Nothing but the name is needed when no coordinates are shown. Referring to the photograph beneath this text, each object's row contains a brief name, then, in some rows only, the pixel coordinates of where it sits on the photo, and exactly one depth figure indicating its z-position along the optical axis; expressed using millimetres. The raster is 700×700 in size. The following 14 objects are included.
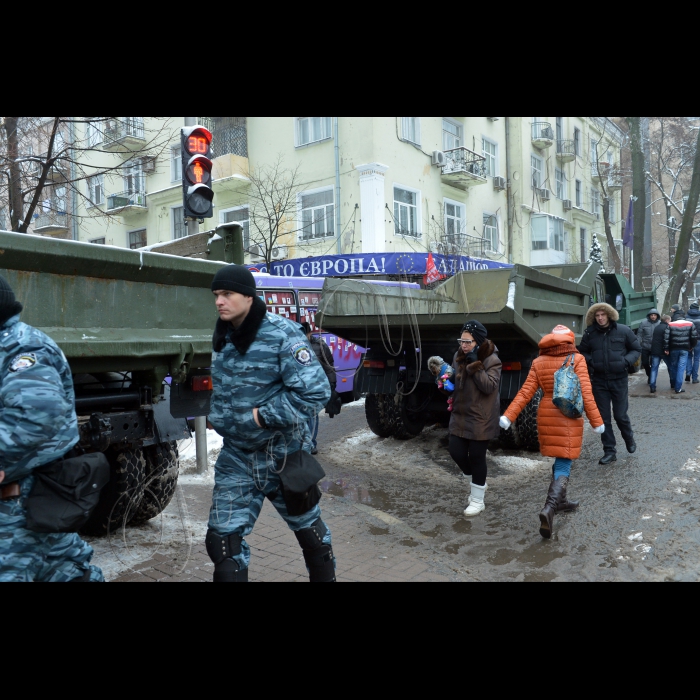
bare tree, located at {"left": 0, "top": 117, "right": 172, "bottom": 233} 8383
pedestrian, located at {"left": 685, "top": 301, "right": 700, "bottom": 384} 14047
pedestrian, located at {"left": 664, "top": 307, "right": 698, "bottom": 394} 12539
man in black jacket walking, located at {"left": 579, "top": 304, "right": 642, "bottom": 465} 7254
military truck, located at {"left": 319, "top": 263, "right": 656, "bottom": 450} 6891
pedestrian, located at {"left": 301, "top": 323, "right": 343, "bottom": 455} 8086
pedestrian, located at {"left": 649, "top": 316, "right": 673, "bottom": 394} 12844
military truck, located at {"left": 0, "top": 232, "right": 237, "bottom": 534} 3498
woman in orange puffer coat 5160
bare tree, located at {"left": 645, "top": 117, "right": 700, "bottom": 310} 18391
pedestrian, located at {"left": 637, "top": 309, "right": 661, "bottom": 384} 13531
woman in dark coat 5547
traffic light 6402
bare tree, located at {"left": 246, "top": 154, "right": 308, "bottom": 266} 20250
